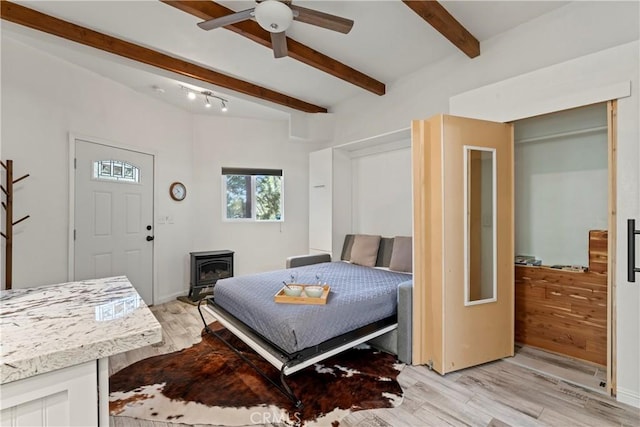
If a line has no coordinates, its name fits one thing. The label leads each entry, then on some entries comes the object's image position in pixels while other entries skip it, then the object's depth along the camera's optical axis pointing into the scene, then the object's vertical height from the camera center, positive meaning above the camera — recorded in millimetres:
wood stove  4512 -839
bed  2109 -795
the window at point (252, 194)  5148 +358
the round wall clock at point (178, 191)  4566 +360
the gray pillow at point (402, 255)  3590 -496
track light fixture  4008 +1647
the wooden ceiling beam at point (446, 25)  2389 +1633
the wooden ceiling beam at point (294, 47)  2383 +1648
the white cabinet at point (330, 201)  4523 +213
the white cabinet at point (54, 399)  754 -489
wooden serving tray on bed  2378 -677
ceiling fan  2082 +1411
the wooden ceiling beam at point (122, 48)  2564 +1662
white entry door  3576 -5
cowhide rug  1977 -1300
